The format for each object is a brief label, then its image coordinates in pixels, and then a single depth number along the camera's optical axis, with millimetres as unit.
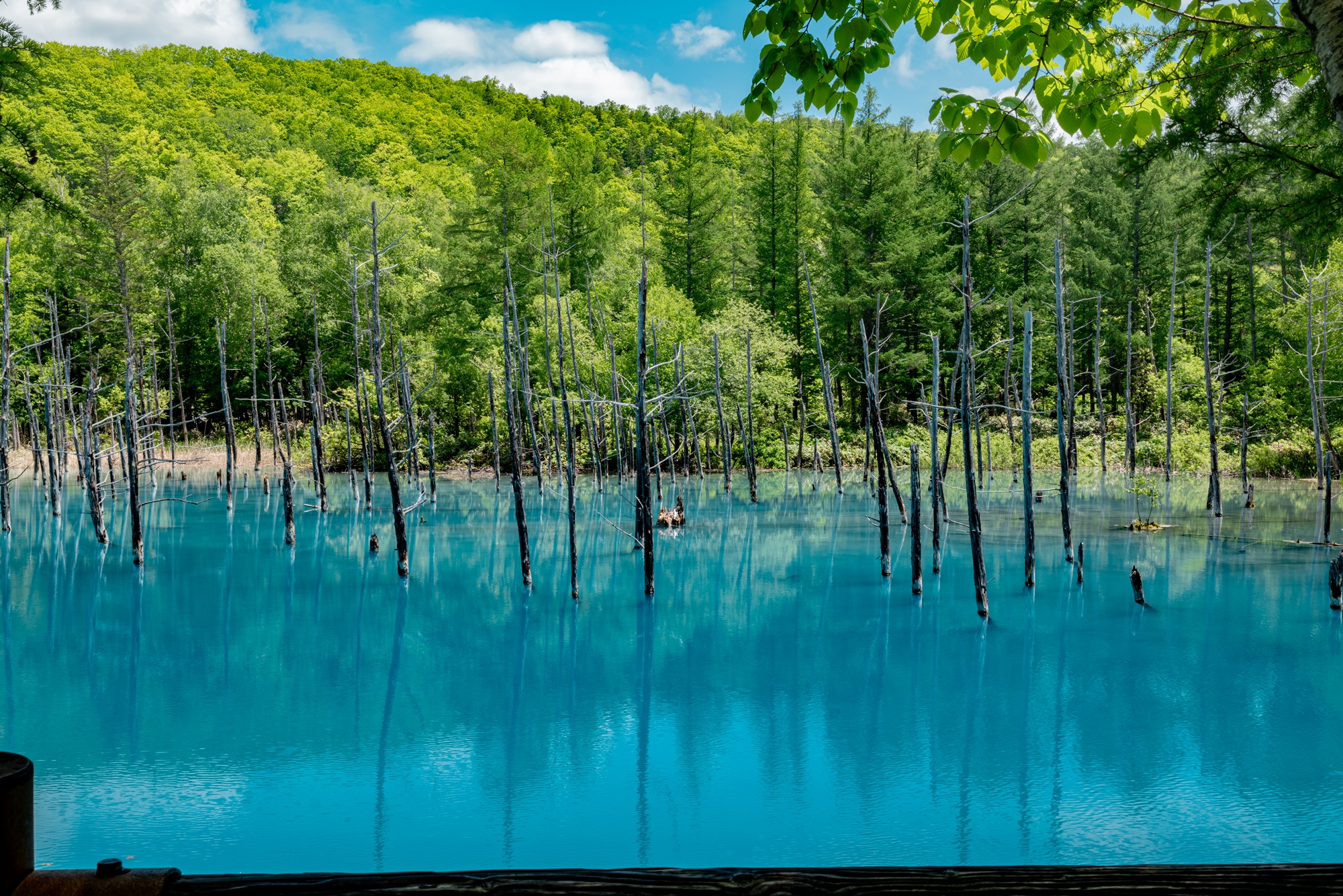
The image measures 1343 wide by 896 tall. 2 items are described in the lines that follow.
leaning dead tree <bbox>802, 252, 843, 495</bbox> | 33000
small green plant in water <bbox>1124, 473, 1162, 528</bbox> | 23625
